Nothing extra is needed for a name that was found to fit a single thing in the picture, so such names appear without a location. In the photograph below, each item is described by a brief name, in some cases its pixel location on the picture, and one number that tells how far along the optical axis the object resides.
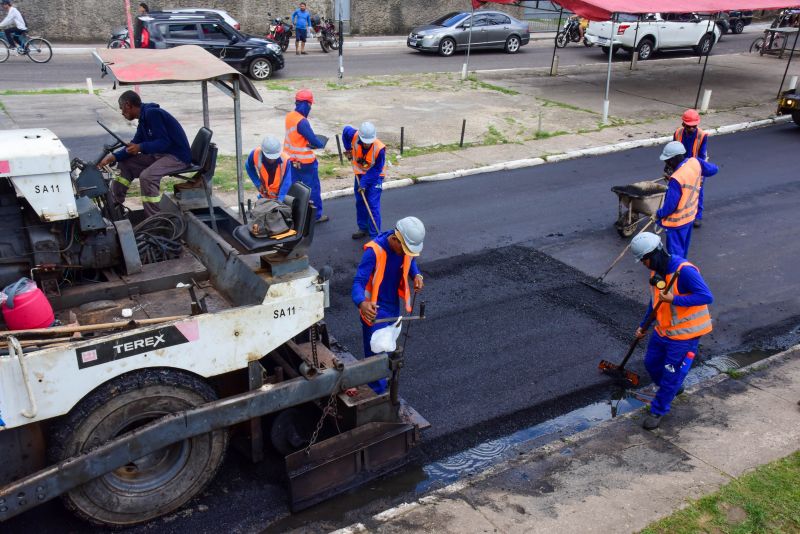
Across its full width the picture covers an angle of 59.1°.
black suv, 17.80
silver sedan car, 24.25
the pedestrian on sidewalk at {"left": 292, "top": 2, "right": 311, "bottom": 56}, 23.84
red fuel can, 4.01
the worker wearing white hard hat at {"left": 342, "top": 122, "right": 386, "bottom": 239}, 8.85
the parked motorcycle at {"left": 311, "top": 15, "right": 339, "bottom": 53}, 24.31
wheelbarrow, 9.50
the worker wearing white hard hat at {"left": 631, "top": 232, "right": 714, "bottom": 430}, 5.39
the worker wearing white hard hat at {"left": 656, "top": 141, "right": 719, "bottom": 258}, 7.66
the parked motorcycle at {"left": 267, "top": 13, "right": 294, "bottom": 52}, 23.69
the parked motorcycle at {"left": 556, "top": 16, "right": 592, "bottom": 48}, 27.67
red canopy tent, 15.48
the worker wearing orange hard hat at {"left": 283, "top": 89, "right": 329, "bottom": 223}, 9.12
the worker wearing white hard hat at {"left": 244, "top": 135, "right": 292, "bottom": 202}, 8.35
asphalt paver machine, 3.94
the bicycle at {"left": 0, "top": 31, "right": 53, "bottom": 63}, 19.84
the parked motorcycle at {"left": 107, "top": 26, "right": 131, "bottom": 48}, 18.97
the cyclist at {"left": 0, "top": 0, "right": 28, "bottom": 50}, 19.45
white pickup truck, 23.78
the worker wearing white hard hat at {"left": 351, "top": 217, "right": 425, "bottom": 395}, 5.08
